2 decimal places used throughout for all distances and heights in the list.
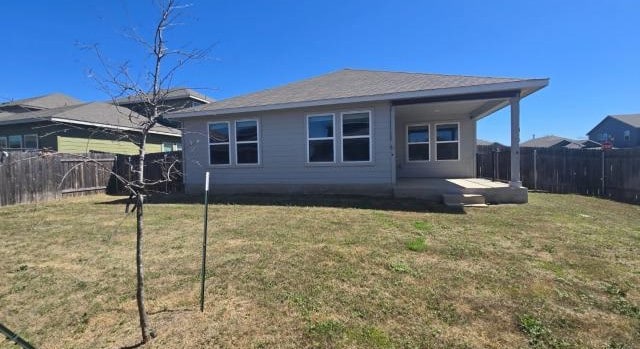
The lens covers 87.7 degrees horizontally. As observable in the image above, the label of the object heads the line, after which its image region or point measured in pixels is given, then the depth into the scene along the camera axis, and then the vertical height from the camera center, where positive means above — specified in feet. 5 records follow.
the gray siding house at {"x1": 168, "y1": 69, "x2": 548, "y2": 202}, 29.86 +3.92
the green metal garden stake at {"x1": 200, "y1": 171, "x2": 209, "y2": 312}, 10.00 -3.65
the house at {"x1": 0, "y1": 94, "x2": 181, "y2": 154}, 47.73 +6.68
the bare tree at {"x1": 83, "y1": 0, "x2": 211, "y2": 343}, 8.50 +2.16
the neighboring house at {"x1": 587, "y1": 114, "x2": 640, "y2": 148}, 112.88 +12.89
